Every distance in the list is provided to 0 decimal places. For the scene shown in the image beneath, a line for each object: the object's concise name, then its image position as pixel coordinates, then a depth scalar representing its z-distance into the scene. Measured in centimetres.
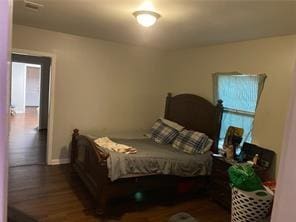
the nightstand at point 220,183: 339
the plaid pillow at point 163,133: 423
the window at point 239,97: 359
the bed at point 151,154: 300
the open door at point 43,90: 732
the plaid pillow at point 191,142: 380
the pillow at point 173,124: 432
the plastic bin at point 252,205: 245
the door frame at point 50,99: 400
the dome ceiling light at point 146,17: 255
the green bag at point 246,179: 256
